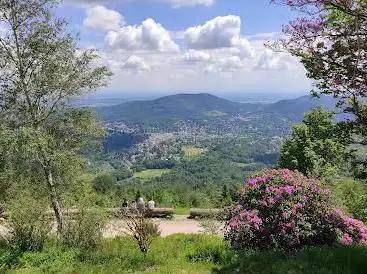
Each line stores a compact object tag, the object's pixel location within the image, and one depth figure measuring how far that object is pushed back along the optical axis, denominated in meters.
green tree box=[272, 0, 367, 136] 7.37
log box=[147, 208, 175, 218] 26.42
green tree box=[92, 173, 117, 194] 64.31
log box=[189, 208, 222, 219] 22.59
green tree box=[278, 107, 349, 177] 30.25
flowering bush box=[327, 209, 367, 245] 10.34
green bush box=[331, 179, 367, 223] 18.83
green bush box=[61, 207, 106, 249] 14.33
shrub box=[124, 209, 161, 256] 13.38
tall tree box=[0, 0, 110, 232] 16.23
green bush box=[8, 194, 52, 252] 13.60
